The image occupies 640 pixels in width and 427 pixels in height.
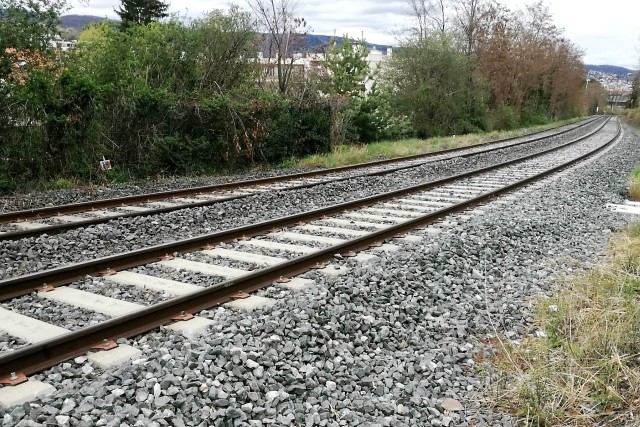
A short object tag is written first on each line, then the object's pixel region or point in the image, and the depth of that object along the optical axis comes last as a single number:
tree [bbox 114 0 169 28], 43.88
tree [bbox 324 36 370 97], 28.67
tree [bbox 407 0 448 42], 45.50
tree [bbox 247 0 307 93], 30.92
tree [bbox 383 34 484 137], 35.47
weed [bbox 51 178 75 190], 13.11
